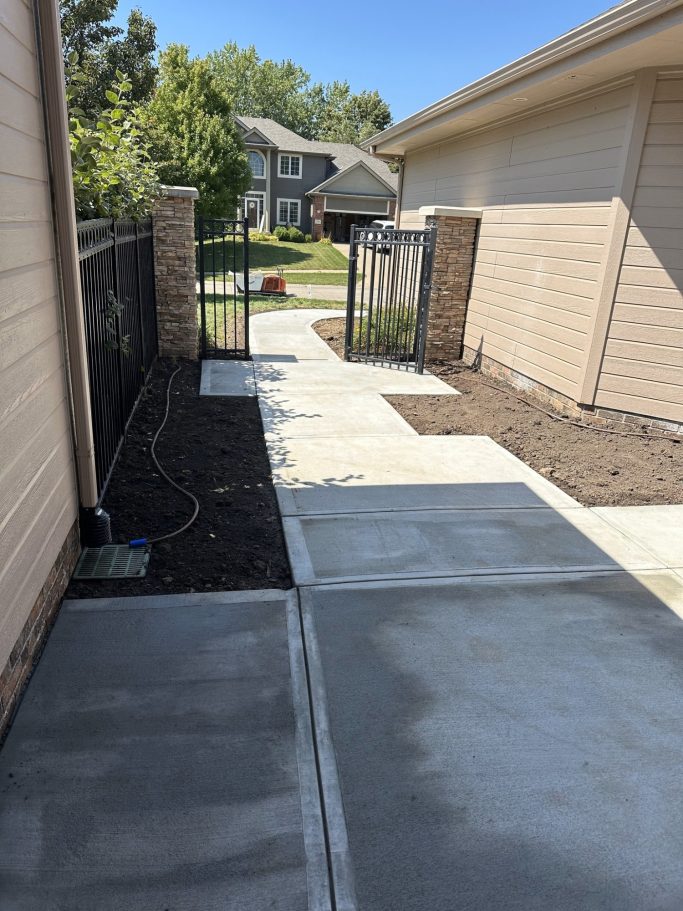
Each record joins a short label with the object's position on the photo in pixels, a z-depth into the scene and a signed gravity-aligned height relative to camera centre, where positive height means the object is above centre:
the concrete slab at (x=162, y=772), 1.97 -1.95
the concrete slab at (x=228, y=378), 7.96 -2.03
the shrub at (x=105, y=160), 4.38 +0.38
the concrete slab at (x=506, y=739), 2.05 -1.94
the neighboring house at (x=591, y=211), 5.91 +0.31
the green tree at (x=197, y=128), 25.84 +3.44
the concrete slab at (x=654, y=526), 4.26 -1.93
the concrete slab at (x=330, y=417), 6.51 -1.99
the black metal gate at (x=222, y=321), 9.26 -1.94
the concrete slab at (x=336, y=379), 8.26 -2.00
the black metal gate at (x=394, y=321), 9.06 -1.39
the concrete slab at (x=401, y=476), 4.87 -1.97
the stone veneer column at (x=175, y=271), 8.68 -0.73
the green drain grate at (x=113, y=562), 3.64 -1.95
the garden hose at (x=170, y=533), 3.95 -1.96
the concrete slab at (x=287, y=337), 10.23 -1.97
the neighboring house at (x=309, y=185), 38.94 +2.32
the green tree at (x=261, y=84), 61.31 +12.74
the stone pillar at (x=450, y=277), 9.65 -0.66
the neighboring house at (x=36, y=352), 2.56 -0.65
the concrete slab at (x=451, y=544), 3.90 -1.95
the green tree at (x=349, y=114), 66.62 +11.34
